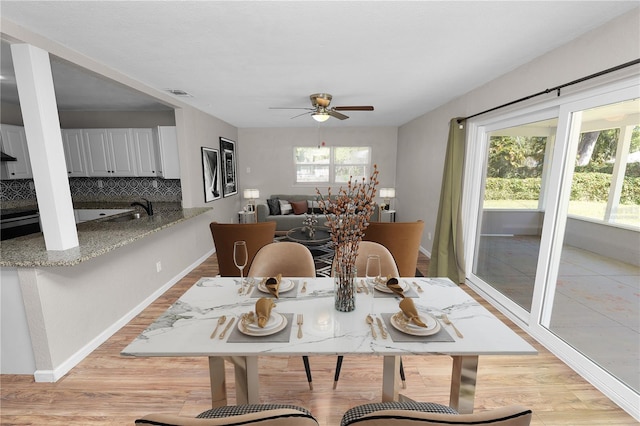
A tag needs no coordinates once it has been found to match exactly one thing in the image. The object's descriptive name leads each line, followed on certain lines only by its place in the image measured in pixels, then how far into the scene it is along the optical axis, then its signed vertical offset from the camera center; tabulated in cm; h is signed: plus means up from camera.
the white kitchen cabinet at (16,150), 365 +31
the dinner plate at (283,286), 155 -64
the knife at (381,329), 114 -66
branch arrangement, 114 -19
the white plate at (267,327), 114 -64
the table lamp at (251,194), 571 -42
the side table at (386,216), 537 -82
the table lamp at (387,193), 577 -40
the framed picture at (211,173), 438 +0
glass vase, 128 -53
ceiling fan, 320 +77
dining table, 106 -66
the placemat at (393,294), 151 -66
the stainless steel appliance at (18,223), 329 -62
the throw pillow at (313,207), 613 -75
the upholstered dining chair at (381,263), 188 -61
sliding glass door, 193 -41
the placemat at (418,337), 111 -66
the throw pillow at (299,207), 605 -73
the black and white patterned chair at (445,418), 65 -57
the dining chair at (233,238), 279 -66
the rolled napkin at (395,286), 149 -61
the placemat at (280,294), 151 -66
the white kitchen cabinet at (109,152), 414 +31
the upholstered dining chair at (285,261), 199 -63
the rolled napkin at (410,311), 117 -59
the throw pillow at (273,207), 588 -71
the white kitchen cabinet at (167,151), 390 +31
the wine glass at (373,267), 129 -43
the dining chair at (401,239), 268 -63
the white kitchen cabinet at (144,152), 414 +32
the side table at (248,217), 578 -91
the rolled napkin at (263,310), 116 -59
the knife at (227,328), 114 -66
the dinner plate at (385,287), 154 -64
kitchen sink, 319 -53
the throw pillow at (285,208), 597 -74
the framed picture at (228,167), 525 +12
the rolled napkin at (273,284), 150 -60
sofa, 554 -78
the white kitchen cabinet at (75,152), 414 +31
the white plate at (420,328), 113 -64
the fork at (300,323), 115 -66
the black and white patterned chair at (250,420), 63 -57
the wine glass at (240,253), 154 -44
